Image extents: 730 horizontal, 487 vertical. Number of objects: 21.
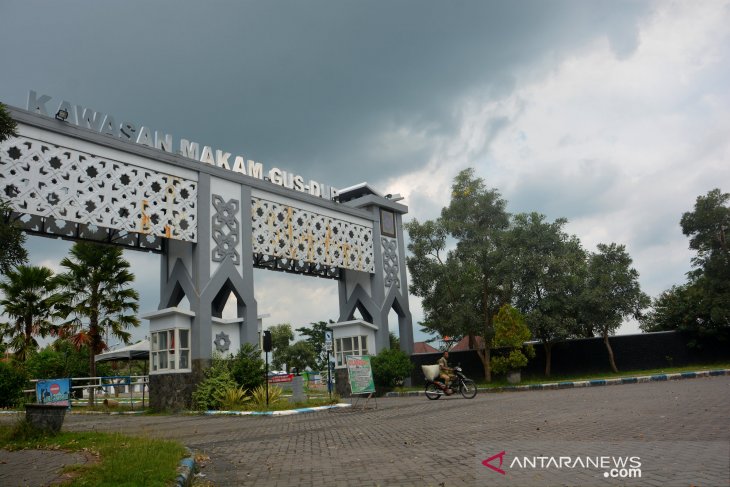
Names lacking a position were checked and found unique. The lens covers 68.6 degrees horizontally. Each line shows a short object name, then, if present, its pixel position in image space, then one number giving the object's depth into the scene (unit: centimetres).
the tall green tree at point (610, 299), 2636
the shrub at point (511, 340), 2562
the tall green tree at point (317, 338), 6489
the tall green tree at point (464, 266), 2911
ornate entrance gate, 1780
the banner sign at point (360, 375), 1778
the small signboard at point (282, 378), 4297
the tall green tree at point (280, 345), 6700
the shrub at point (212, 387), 1931
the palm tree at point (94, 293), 2372
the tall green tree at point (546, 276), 2677
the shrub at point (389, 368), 2656
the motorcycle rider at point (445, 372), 1869
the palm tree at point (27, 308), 2422
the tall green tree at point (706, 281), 2602
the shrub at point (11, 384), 1875
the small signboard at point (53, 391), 1881
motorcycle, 1862
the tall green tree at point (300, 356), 6556
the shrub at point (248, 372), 2014
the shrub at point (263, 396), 1917
